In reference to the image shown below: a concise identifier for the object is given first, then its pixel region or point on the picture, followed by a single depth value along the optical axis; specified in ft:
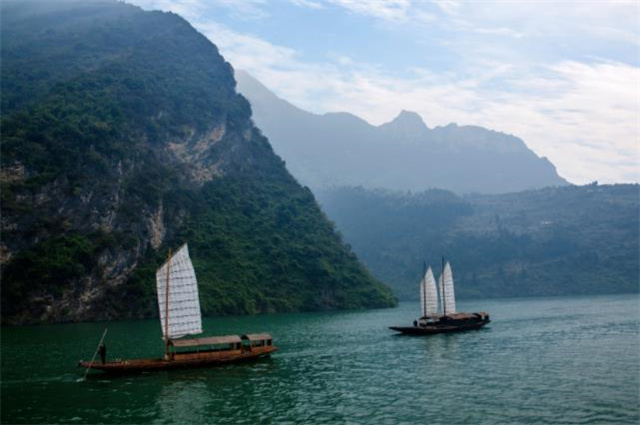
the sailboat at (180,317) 159.41
